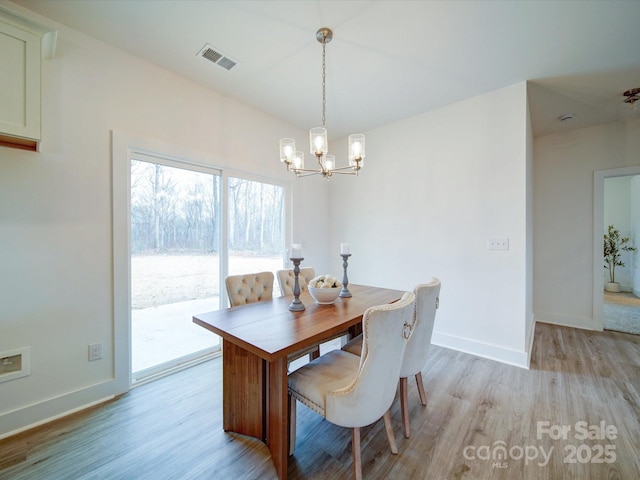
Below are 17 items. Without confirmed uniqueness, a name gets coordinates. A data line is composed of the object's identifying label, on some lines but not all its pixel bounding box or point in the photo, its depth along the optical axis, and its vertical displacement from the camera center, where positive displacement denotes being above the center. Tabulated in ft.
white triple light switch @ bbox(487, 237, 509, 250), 8.83 -0.15
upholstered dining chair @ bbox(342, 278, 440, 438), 5.36 -2.15
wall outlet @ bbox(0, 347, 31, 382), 5.49 -2.69
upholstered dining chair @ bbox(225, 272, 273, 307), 6.77 -1.34
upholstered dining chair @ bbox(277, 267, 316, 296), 8.04 -1.32
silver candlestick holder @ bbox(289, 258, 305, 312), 5.94 -1.37
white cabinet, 4.89 +3.15
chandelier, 6.26 +2.36
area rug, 11.88 -4.10
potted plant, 17.98 -0.92
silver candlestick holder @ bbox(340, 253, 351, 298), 7.39 -1.40
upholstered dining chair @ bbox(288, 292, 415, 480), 3.87 -2.46
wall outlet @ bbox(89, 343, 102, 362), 6.54 -2.86
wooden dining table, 4.32 -1.86
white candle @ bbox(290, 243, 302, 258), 5.96 -0.26
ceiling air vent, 7.02 +5.32
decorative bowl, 6.29 -1.35
